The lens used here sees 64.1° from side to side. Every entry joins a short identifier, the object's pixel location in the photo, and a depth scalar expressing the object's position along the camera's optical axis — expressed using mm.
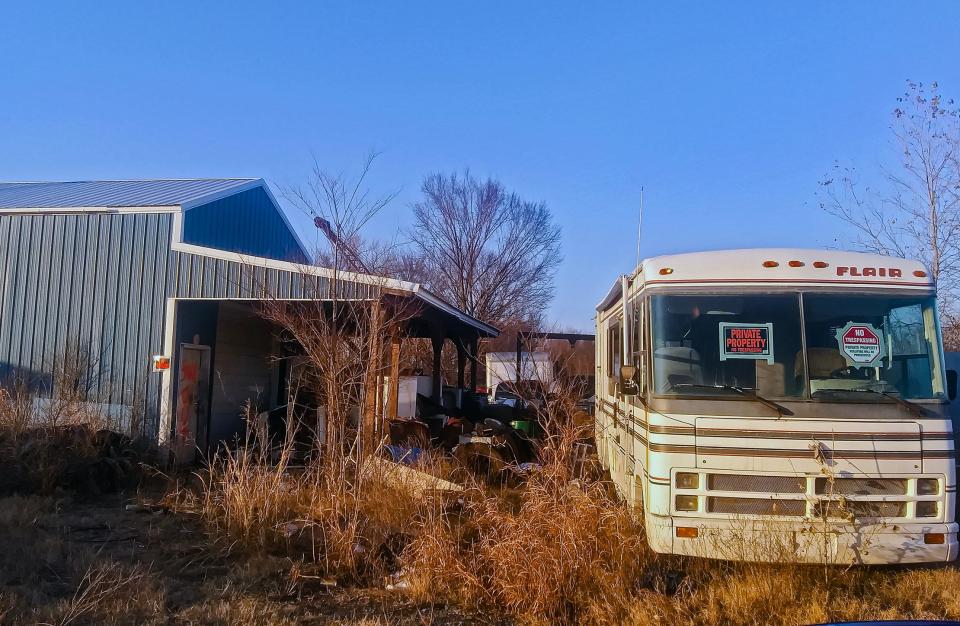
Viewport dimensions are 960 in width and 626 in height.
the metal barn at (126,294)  13312
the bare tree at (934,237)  16594
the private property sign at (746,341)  6305
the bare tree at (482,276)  41688
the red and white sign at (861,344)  6258
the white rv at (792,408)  5934
